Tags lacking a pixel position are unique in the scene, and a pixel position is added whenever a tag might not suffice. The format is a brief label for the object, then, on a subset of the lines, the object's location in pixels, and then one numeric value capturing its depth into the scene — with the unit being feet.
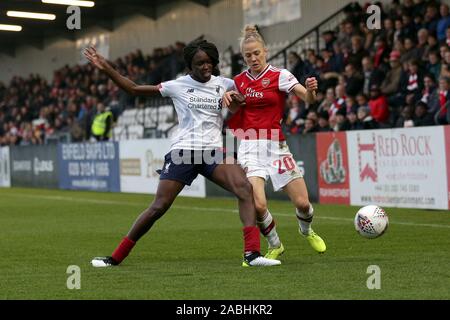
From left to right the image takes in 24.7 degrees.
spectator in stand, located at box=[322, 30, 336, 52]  86.17
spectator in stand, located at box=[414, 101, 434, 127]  62.34
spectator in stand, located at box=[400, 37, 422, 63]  71.67
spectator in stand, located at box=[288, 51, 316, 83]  85.05
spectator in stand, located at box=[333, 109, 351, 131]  68.49
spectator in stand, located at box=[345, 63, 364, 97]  73.15
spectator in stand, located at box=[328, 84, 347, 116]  72.28
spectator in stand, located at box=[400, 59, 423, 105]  67.23
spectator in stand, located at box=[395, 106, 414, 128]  63.77
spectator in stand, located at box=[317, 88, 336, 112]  75.00
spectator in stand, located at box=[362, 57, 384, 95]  72.49
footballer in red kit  34.30
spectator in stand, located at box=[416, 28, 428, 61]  71.15
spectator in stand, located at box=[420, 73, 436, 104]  66.03
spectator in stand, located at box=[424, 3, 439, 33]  72.84
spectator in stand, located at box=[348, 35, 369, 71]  76.48
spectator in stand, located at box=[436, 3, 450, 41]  71.46
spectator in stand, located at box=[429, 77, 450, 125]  61.67
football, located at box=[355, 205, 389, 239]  36.42
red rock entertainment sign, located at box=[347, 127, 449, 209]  57.98
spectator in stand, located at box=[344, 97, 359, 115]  70.03
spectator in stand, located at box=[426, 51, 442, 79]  68.14
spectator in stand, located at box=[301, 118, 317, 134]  72.84
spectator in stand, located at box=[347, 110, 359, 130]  67.77
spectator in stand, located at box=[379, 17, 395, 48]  75.97
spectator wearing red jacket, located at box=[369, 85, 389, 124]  67.56
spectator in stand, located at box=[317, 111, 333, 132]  71.64
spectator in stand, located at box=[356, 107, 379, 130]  65.76
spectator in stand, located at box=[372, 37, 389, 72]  74.74
